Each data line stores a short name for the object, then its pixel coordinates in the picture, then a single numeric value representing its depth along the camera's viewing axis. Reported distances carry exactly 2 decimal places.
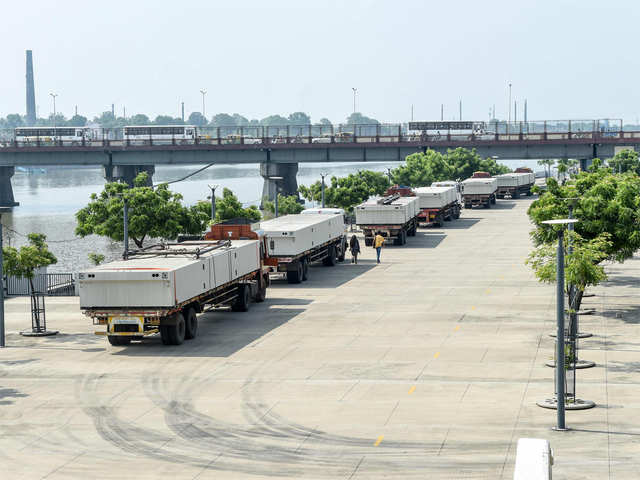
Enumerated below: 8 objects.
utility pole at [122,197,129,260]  48.81
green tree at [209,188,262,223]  66.56
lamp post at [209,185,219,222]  63.29
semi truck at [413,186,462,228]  80.19
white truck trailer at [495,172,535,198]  118.56
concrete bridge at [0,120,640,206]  125.38
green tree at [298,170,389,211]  86.81
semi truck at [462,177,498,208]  103.06
